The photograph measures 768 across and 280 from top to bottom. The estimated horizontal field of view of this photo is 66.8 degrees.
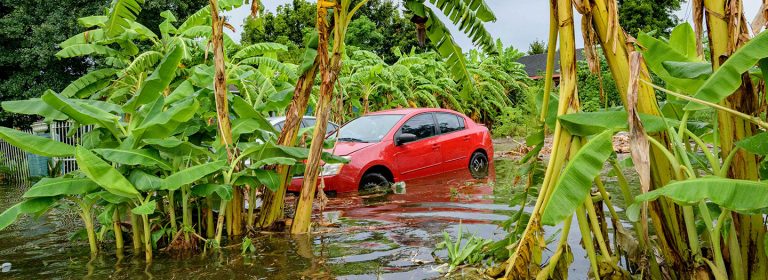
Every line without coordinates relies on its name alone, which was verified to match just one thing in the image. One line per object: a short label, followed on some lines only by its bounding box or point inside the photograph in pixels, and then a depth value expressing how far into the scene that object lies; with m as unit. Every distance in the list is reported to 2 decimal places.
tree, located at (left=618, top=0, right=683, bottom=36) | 37.84
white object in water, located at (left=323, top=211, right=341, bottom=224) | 6.83
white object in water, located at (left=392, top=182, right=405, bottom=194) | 9.37
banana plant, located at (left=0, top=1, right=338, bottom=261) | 4.85
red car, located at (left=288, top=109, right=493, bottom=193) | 9.36
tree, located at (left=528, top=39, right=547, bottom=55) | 55.76
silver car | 11.77
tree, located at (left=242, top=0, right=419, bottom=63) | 38.00
